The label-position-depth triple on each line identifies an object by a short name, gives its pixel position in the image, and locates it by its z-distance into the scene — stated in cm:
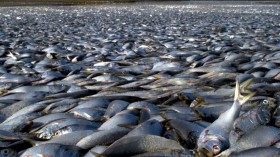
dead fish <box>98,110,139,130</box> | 313
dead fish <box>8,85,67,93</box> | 464
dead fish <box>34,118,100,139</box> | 318
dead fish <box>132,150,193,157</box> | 248
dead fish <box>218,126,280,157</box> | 254
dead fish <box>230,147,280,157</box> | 228
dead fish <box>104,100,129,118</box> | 351
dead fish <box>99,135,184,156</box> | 256
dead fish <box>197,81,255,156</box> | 255
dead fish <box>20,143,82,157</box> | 261
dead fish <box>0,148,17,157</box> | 273
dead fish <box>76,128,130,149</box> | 275
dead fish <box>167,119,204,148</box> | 278
